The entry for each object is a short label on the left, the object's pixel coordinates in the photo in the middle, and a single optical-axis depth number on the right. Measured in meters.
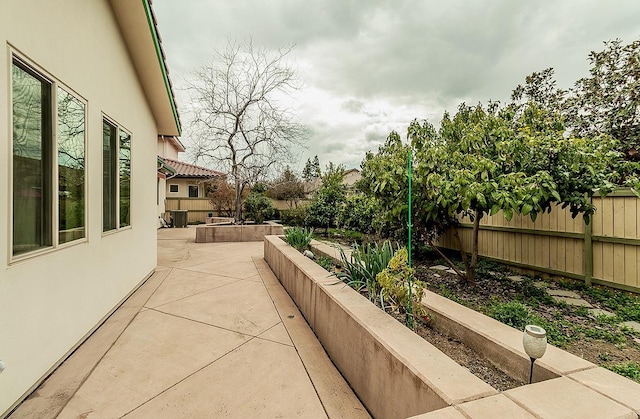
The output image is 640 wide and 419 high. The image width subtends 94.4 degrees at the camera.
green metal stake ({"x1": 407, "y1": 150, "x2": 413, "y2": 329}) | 2.73
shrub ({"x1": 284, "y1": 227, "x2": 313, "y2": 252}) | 6.36
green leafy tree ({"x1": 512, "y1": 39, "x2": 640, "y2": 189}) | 7.64
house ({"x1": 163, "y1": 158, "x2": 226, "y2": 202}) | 19.42
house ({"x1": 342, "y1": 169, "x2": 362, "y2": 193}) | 40.96
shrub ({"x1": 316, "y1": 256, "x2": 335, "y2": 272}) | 4.66
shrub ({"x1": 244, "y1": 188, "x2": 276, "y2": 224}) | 13.98
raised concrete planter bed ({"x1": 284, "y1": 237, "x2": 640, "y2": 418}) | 1.37
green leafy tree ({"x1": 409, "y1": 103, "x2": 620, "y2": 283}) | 3.49
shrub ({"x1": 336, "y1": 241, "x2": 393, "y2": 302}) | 3.28
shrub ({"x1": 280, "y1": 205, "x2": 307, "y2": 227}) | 13.63
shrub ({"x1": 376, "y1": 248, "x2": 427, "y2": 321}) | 2.81
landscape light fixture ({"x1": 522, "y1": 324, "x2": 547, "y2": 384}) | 1.64
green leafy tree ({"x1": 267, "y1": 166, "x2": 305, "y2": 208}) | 20.06
